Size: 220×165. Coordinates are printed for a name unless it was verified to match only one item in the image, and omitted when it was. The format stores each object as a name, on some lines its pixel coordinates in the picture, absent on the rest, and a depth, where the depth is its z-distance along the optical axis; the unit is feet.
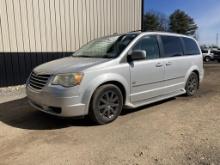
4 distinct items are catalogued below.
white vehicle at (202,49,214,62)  66.65
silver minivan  10.28
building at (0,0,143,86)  18.96
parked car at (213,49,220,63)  59.35
